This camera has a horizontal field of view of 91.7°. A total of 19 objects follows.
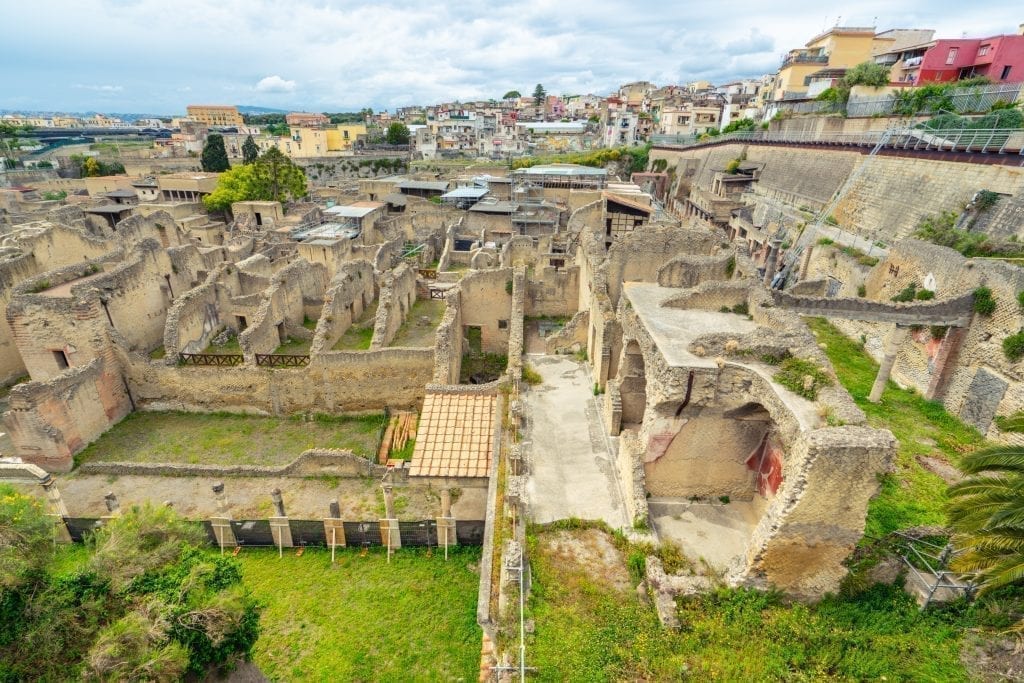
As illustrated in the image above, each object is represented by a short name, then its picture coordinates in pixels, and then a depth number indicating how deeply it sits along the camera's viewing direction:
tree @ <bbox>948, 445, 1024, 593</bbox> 6.89
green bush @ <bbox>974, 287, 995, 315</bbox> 14.04
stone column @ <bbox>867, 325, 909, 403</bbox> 14.95
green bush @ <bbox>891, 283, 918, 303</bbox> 16.67
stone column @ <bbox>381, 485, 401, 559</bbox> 11.94
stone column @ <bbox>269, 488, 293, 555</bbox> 11.99
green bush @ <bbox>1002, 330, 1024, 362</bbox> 12.88
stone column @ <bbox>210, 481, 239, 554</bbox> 11.98
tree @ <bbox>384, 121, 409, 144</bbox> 83.41
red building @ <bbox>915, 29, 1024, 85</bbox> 33.34
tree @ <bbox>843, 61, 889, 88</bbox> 36.97
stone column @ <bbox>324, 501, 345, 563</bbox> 11.91
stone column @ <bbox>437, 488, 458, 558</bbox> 11.88
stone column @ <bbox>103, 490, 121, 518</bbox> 12.77
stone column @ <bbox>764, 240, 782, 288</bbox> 24.50
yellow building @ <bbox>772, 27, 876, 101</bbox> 50.53
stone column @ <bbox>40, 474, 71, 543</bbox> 12.20
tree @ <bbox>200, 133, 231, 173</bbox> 61.09
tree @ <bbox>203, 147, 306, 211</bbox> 44.91
